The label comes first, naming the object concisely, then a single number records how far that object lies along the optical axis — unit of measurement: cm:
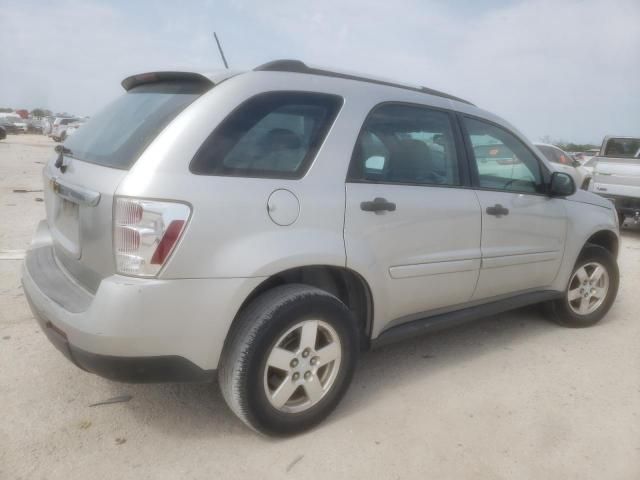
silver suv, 199
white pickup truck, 866
